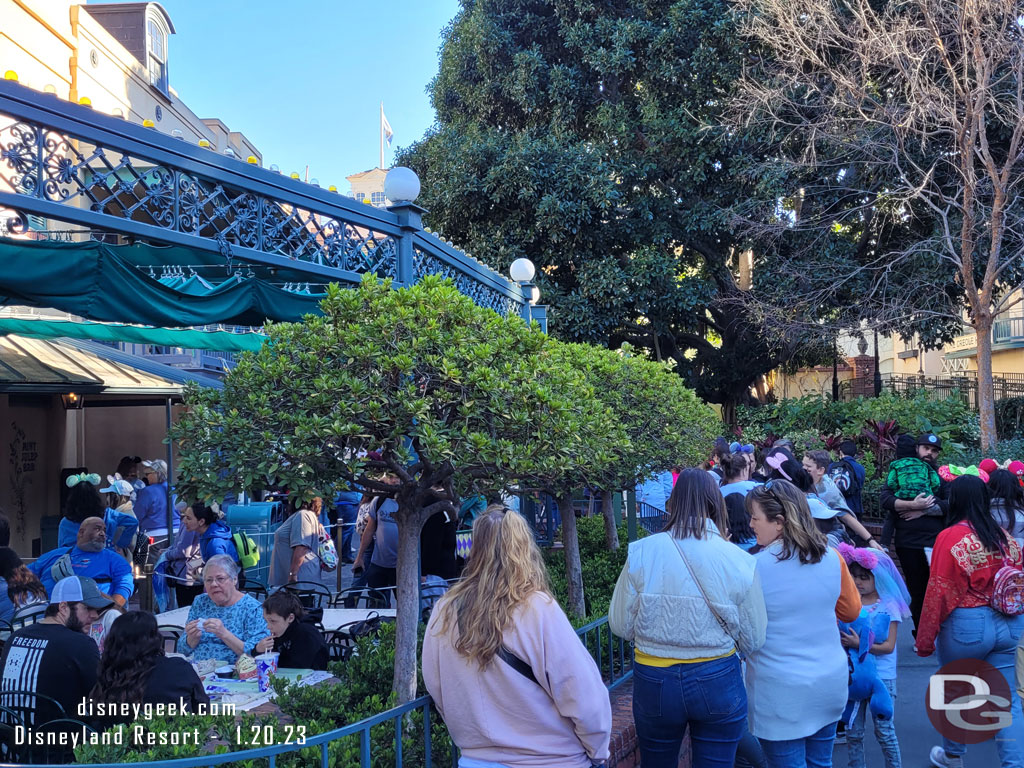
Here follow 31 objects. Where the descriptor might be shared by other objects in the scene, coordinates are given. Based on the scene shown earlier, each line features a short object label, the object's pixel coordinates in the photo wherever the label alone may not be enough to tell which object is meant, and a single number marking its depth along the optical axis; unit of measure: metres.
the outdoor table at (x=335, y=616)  6.95
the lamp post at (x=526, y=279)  9.64
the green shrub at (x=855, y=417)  15.59
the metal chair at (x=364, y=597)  7.46
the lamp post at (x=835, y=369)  20.86
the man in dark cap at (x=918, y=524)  7.52
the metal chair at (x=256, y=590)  7.58
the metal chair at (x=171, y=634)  5.93
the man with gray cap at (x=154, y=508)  10.56
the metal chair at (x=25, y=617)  5.67
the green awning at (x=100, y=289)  5.23
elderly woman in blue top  5.28
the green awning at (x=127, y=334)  9.22
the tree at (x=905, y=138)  14.73
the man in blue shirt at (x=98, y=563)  6.49
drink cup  4.76
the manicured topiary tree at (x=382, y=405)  3.77
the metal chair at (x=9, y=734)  3.86
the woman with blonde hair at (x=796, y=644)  3.79
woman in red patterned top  4.66
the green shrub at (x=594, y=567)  7.28
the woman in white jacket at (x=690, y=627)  3.52
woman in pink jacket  2.77
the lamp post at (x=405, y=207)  6.14
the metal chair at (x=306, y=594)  7.10
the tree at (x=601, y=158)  17.61
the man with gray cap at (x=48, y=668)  4.18
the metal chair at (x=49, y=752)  3.89
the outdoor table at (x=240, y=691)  4.57
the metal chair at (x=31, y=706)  4.07
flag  45.75
